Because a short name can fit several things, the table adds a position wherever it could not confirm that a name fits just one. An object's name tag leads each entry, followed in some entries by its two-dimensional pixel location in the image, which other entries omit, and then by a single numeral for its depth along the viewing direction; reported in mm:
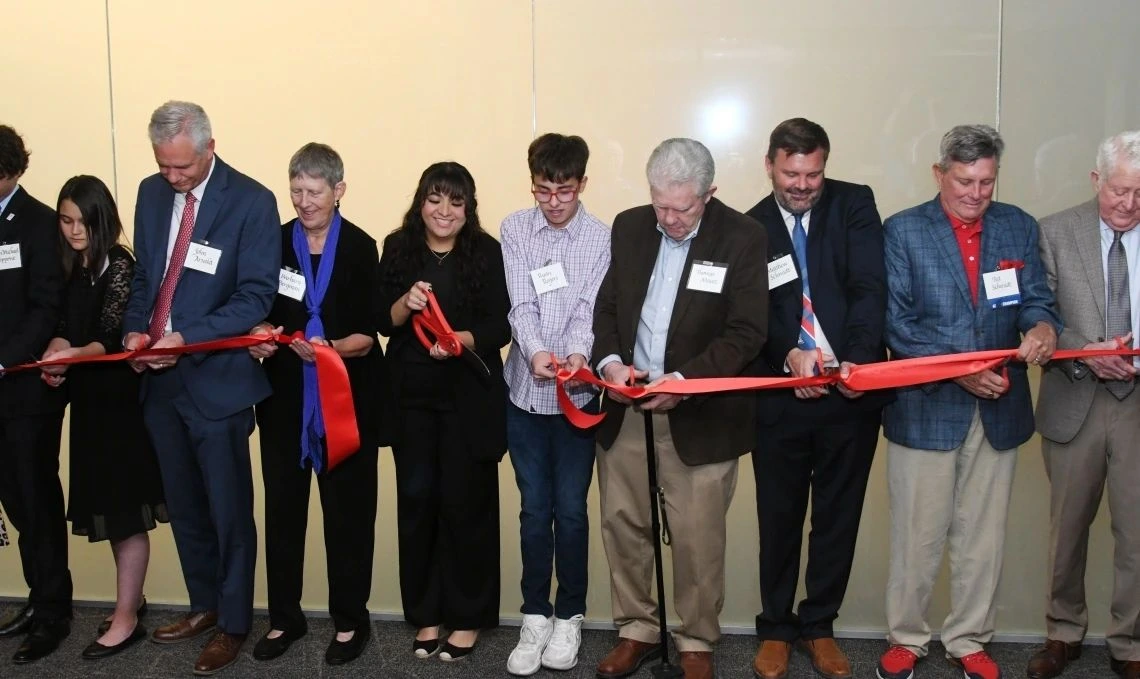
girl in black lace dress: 3664
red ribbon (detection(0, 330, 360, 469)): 3521
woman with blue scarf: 3587
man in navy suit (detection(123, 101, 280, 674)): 3555
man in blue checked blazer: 3314
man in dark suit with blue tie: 3348
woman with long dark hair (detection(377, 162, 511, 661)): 3475
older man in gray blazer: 3334
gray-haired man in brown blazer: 3232
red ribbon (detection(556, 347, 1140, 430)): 3227
